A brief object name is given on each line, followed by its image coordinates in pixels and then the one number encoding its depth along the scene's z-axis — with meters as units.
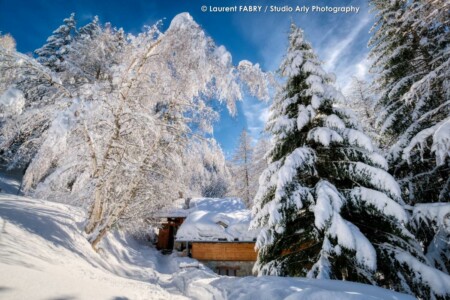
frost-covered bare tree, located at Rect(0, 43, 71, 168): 5.96
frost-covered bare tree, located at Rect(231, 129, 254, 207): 29.22
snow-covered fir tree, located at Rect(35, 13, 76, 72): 25.37
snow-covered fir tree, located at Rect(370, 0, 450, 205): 7.87
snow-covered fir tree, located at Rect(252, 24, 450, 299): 5.55
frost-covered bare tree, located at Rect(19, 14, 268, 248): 7.68
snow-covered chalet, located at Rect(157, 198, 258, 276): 14.67
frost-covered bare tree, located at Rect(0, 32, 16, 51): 29.07
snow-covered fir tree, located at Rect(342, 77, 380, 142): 20.50
